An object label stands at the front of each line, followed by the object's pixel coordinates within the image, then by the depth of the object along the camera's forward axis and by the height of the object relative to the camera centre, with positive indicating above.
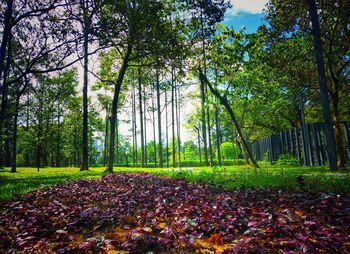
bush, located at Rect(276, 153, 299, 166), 22.05 -0.78
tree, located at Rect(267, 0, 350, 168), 14.72 +7.04
